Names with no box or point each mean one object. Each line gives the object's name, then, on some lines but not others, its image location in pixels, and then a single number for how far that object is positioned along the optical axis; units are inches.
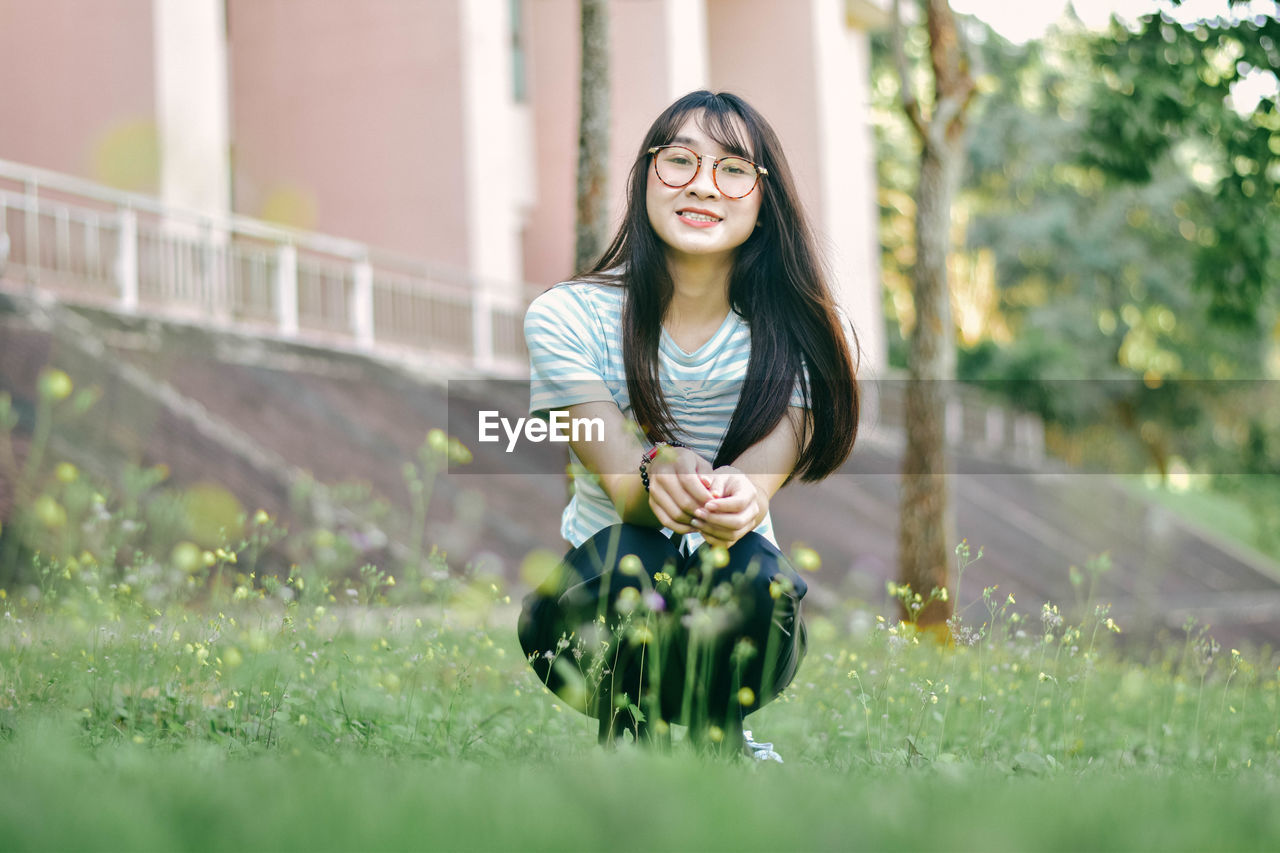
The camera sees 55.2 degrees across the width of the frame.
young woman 106.3
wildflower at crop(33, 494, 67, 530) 112.7
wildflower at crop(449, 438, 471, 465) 122.2
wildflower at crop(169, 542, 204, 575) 97.8
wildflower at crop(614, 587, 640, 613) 95.7
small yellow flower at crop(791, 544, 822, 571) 102.9
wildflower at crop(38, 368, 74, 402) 125.1
